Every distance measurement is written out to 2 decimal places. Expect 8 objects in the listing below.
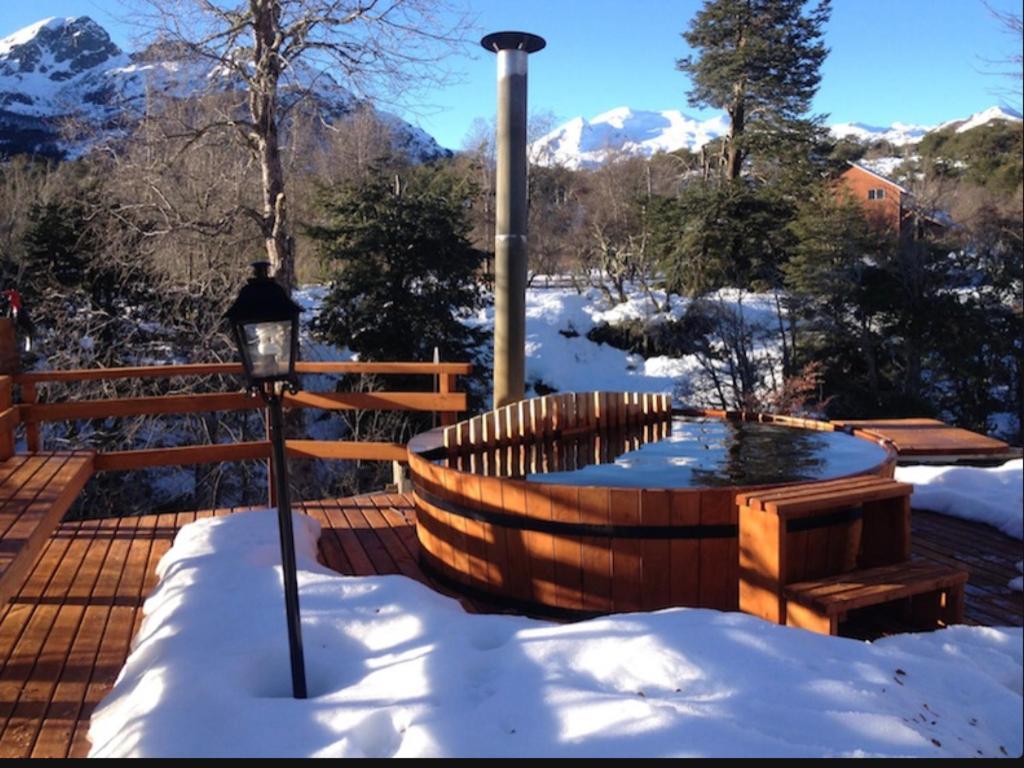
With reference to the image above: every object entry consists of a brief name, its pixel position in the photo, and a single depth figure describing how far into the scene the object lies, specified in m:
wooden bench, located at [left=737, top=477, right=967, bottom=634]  3.01
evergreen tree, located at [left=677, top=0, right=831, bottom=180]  16.77
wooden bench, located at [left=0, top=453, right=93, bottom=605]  2.78
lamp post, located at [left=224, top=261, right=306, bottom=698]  2.43
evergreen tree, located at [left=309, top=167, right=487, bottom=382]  14.65
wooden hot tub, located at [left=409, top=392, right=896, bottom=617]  3.25
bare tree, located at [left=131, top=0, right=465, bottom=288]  9.41
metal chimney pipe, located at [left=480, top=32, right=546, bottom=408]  4.91
